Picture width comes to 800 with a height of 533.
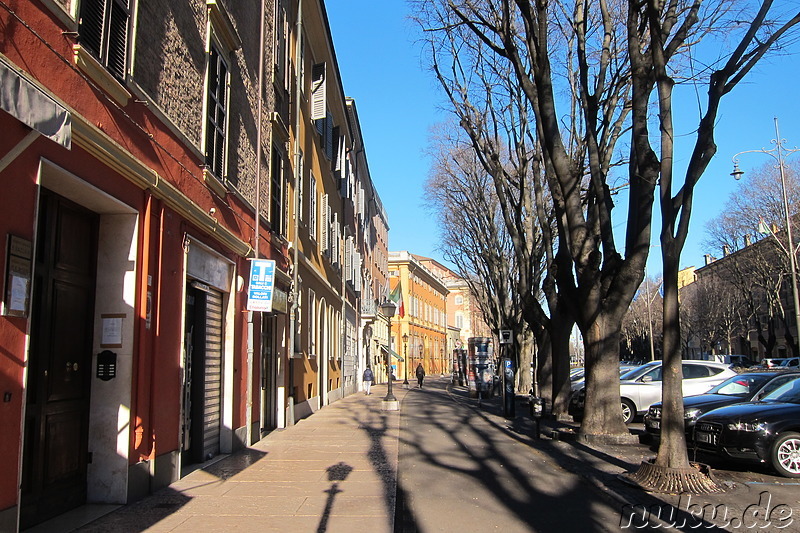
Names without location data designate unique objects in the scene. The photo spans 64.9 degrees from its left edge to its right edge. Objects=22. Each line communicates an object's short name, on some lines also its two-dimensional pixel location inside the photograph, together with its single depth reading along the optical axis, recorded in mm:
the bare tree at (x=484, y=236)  27016
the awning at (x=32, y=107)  4145
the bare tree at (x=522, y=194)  17375
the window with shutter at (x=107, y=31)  6168
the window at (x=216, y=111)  9812
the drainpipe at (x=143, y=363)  6906
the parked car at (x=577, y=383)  23394
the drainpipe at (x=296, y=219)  15148
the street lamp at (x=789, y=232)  27894
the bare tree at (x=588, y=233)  11500
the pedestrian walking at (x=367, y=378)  33188
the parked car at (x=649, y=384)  16084
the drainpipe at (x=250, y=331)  11320
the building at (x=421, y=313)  61719
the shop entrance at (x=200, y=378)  9188
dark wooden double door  5695
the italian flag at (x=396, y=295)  32150
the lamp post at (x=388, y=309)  21750
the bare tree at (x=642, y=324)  73062
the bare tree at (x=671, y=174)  7891
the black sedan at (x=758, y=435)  8797
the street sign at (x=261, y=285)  10898
